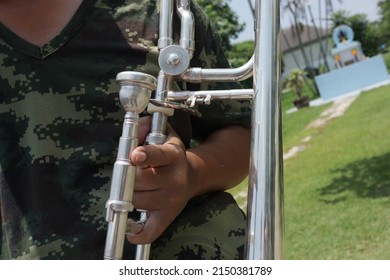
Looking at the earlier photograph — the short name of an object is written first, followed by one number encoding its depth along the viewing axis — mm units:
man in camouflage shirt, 900
